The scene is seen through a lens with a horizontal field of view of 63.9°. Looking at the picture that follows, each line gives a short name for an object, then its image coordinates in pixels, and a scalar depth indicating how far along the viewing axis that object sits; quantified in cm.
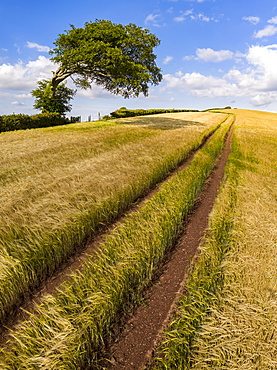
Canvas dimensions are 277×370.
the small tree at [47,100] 2988
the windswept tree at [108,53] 2373
